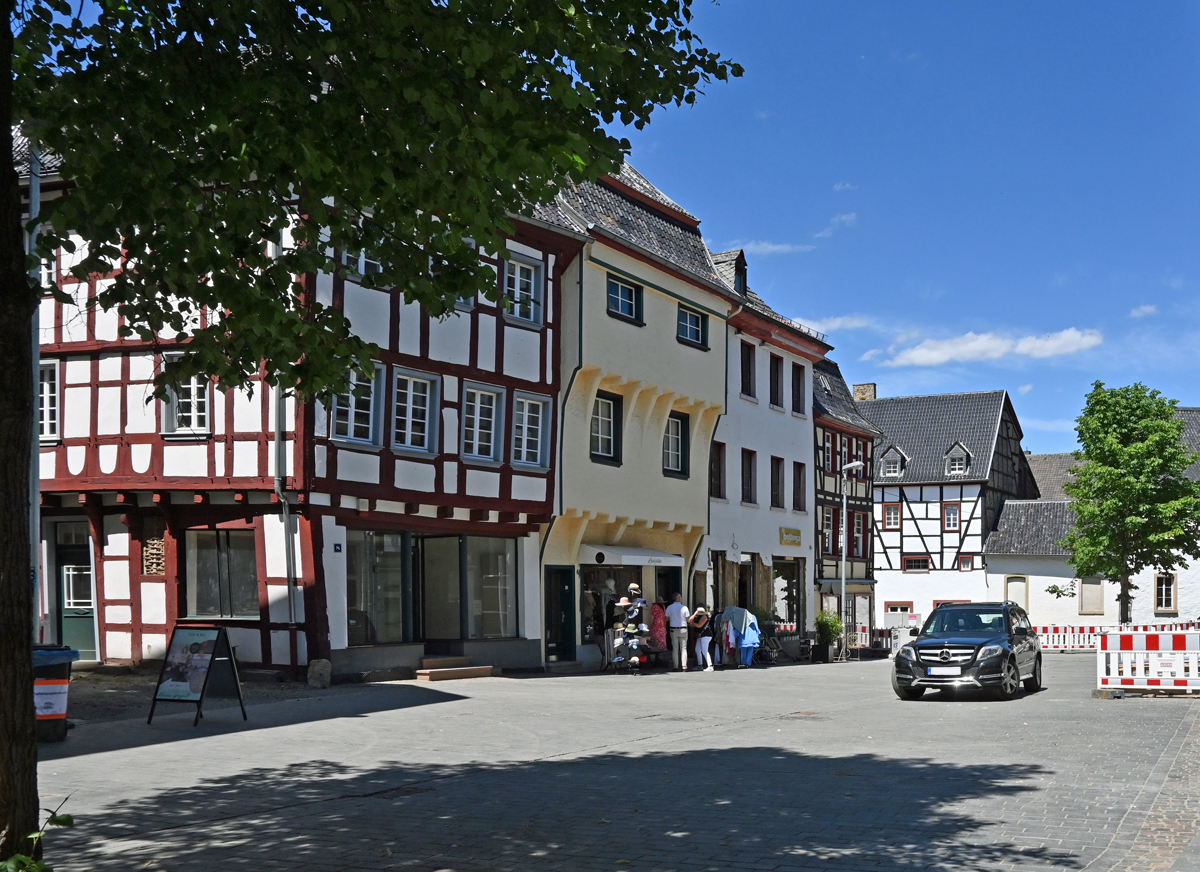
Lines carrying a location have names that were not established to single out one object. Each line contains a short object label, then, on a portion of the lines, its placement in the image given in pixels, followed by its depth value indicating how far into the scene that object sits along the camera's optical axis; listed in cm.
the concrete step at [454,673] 2495
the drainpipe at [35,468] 1686
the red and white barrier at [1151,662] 2188
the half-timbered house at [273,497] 2342
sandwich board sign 1564
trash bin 1405
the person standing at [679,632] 3111
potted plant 4119
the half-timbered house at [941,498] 6750
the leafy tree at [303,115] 870
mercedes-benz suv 2131
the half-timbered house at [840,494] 4925
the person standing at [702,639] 3181
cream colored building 3011
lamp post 4341
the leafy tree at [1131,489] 4978
